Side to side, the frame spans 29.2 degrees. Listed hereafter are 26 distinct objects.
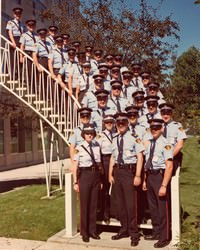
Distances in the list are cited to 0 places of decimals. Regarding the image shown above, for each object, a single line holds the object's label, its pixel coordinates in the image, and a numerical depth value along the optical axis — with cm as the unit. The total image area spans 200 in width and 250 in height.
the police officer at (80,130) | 600
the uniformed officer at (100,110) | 638
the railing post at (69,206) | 606
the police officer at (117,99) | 662
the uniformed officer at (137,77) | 777
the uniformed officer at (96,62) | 866
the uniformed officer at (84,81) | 802
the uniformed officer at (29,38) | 912
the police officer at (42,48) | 890
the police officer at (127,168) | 557
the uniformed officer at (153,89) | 668
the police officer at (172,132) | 580
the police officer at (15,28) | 923
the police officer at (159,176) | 538
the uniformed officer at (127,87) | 724
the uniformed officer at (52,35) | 912
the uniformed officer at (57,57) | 865
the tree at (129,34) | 1262
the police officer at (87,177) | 574
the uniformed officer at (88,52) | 873
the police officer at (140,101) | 646
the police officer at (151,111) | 606
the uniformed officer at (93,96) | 692
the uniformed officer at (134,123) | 584
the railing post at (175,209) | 550
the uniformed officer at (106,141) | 598
